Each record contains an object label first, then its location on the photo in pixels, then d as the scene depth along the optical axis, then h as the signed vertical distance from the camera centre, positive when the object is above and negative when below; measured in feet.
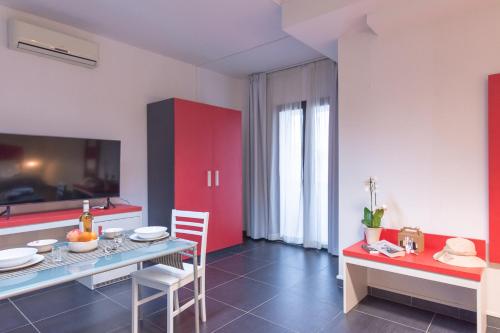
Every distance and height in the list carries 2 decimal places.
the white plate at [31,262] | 4.59 -1.44
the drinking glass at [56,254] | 5.17 -1.46
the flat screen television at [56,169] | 8.96 +0.05
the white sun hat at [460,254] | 6.97 -1.98
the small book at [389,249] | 7.70 -2.03
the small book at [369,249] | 7.90 -2.07
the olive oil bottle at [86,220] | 5.91 -0.96
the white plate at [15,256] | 4.59 -1.33
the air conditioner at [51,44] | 9.36 +4.07
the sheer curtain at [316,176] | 13.93 -0.28
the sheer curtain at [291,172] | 14.83 -0.10
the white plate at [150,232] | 6.53 -1.32
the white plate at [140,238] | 6.44 -1.42
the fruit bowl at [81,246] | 5.57 -1.37
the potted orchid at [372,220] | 8.56 -1.43
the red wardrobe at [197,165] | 12.10 +0.22
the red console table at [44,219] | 8.42 -1.40
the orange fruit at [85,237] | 5.70 -1.22
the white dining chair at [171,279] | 6.65 -2.43
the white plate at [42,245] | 5.59 -1.37
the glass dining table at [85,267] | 4.12 -1.51
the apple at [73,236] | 5.64 -1.19
